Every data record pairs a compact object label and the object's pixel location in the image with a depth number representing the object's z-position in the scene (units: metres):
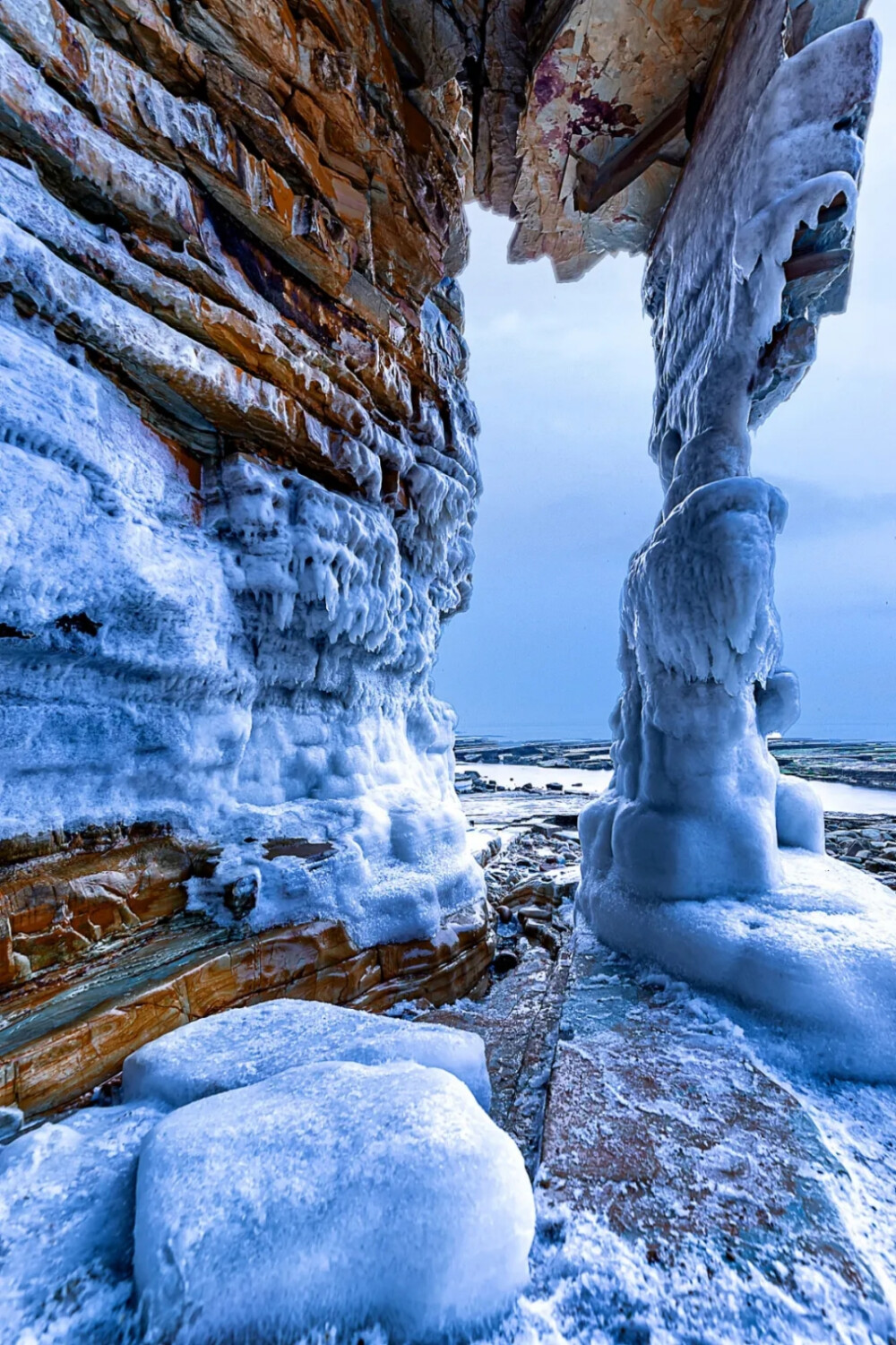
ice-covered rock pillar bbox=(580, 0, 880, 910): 3.06
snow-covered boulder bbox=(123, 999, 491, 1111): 1.64
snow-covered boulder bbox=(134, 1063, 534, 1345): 1.01
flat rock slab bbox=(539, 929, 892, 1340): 1.21
